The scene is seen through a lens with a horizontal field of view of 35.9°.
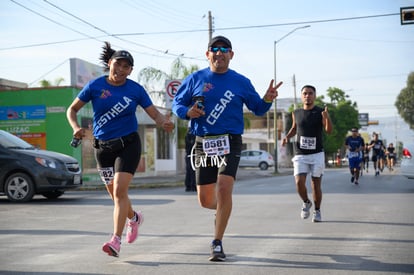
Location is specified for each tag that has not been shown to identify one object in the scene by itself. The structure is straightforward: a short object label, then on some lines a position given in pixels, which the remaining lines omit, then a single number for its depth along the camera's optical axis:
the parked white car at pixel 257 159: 47.91
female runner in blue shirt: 6.69
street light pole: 36.72
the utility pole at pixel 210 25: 30.59
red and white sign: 24.20
